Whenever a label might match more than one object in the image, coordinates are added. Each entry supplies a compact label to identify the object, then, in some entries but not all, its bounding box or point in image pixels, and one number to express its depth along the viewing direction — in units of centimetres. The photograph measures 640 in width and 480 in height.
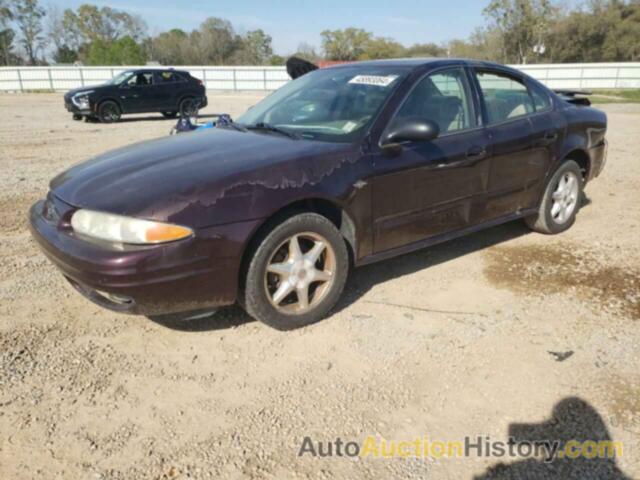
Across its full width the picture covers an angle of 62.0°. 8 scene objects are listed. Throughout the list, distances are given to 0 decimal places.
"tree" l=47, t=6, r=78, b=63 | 6519
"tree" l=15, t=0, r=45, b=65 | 6053
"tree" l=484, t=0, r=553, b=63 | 5447
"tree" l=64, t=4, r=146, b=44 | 6969
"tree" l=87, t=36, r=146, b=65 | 5219
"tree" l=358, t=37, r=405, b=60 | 7781
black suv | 1483
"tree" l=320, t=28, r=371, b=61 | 8275
